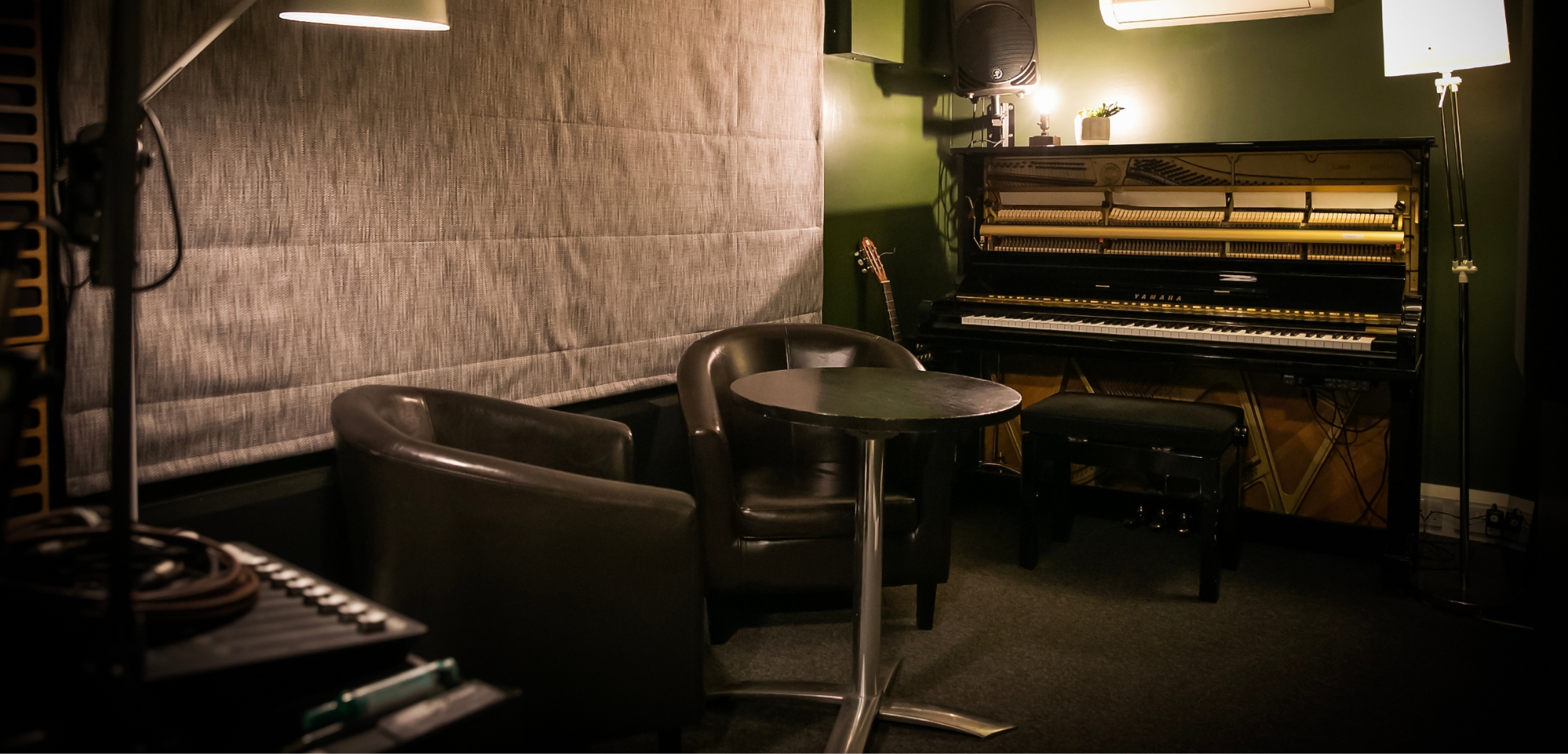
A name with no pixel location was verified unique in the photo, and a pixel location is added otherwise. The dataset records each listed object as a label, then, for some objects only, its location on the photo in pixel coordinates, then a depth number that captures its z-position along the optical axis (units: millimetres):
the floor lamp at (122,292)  952
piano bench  3178
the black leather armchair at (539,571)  1902
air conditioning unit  3879
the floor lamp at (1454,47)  3039
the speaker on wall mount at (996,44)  4125
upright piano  3312
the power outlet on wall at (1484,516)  3723
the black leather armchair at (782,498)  2646
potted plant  4137
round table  2092
